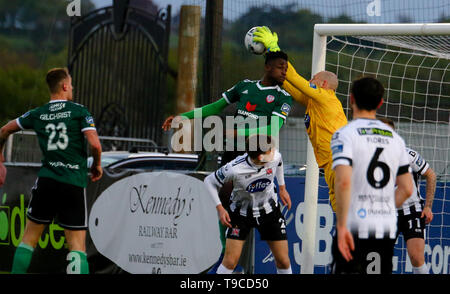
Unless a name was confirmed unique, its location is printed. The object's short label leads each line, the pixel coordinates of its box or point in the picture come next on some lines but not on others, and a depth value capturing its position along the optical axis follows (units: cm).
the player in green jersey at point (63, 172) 1694
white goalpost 1889
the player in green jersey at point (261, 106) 1812
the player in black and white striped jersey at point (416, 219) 1784
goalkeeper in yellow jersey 1714
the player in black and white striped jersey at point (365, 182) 1187
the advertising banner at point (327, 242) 2056
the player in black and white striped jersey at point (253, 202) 1759
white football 1722
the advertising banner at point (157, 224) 2111
